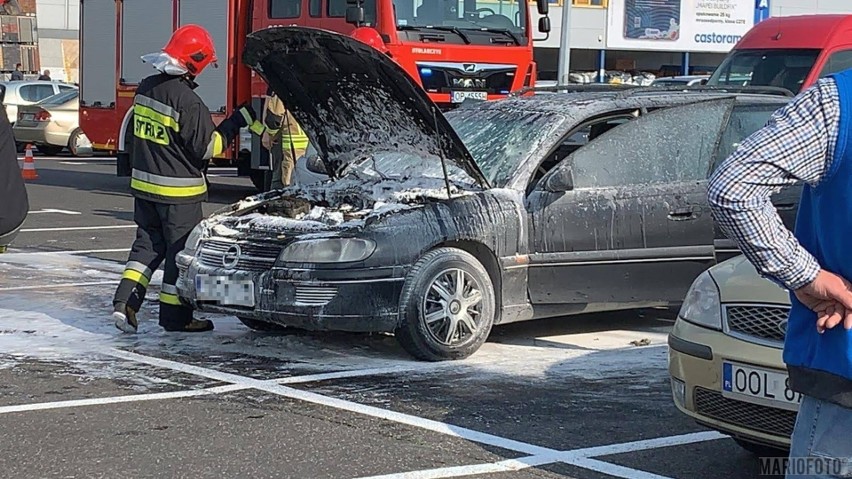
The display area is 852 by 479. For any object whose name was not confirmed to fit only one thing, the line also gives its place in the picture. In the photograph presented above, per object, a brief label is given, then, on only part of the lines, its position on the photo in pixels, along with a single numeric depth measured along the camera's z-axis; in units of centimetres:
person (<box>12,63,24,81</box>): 3355
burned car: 701
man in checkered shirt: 272
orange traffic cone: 2033
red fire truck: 1437
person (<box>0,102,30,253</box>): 442
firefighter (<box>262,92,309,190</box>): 1209
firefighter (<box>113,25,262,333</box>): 795
